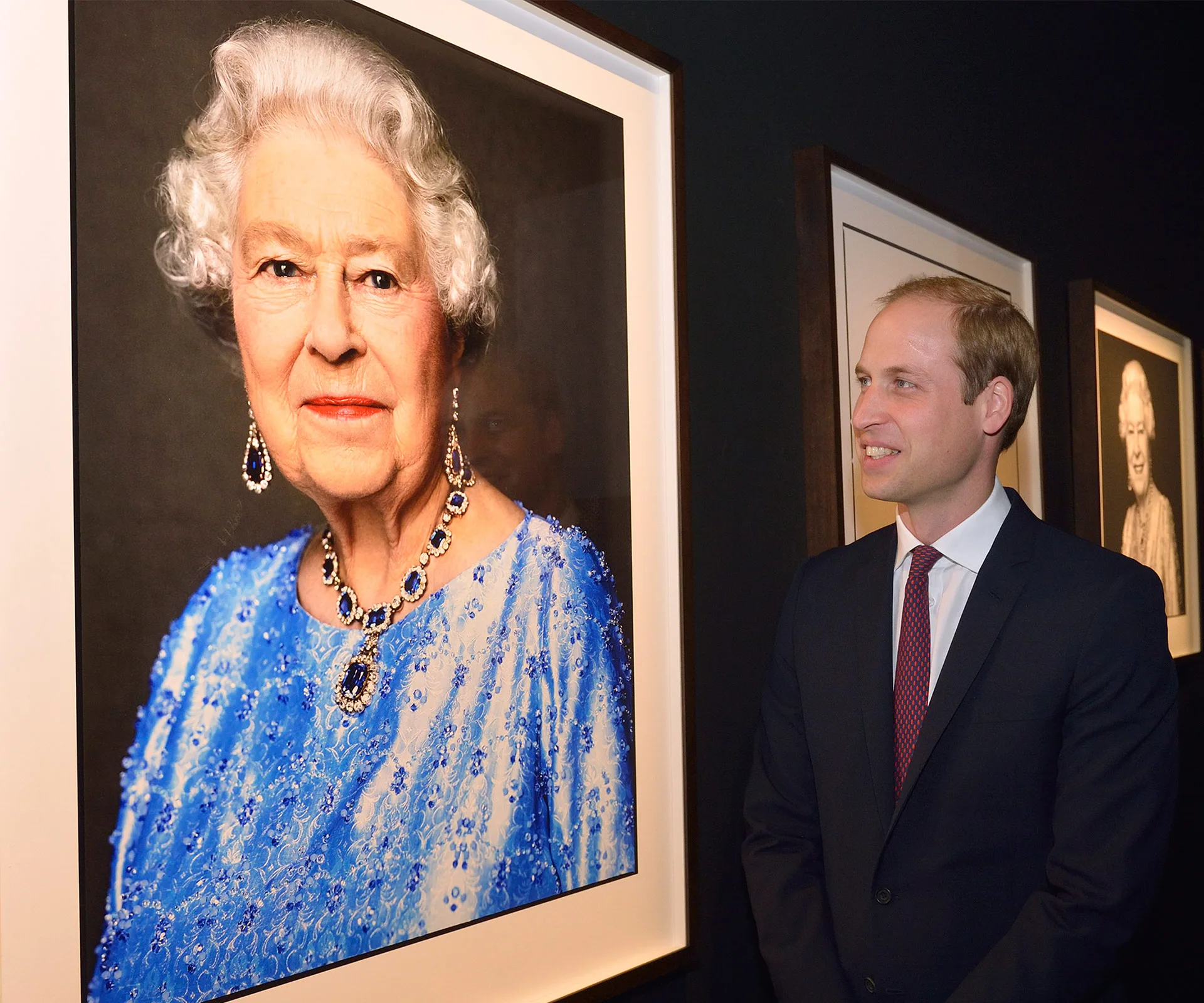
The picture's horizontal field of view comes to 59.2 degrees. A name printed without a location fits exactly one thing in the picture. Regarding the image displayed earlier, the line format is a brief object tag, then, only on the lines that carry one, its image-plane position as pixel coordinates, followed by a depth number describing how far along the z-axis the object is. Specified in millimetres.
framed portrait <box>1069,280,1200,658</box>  3271
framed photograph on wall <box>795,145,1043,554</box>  2184
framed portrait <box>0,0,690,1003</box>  1087
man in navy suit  1572
